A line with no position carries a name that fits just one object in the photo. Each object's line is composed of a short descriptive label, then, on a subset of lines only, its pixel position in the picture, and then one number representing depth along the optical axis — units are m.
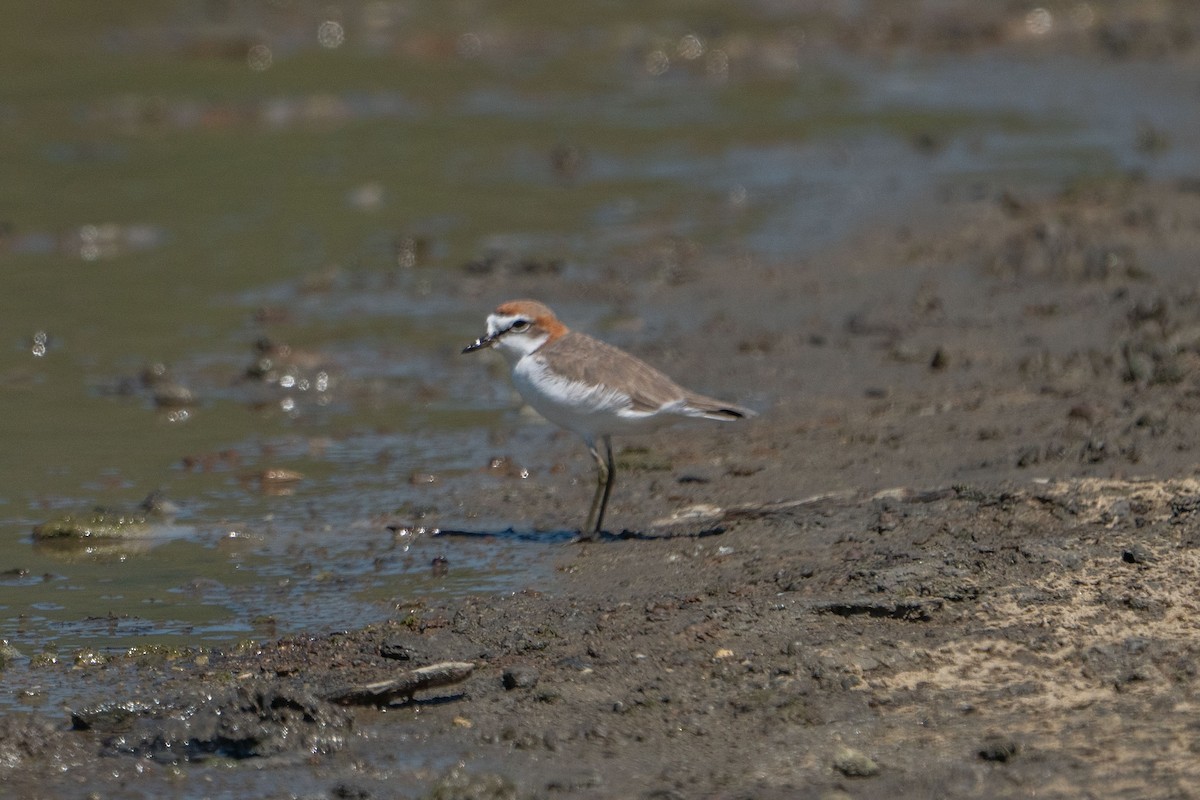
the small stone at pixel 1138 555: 12.19
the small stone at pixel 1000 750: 9.95
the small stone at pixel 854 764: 9.95
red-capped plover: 15.03
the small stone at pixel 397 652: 12.09
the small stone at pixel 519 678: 11.47
